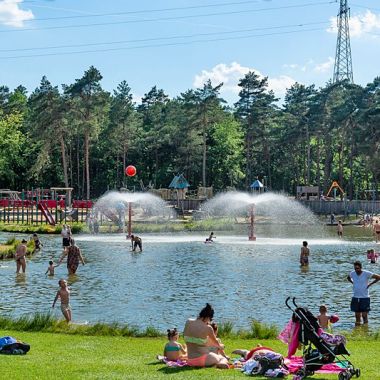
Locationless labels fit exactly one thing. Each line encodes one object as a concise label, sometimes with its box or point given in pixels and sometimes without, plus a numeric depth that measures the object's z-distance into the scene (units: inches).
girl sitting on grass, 576.1
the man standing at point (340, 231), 2472.8
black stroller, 505.7
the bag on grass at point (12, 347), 585.3
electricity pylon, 3843.0
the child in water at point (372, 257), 1457.1
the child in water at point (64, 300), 844.0
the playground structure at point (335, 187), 3912.2
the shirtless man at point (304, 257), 1476.4
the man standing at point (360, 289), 811.4
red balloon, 2821.9
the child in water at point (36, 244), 1793.1
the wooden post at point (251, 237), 2228.1
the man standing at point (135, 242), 1859.0
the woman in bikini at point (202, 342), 550.3
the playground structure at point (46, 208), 2915.8
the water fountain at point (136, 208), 2701.3
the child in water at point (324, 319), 704.4
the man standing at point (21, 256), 1343.4
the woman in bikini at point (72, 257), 1288.1
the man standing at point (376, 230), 2267.5
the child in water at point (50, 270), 1301.1
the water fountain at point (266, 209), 3489.2
